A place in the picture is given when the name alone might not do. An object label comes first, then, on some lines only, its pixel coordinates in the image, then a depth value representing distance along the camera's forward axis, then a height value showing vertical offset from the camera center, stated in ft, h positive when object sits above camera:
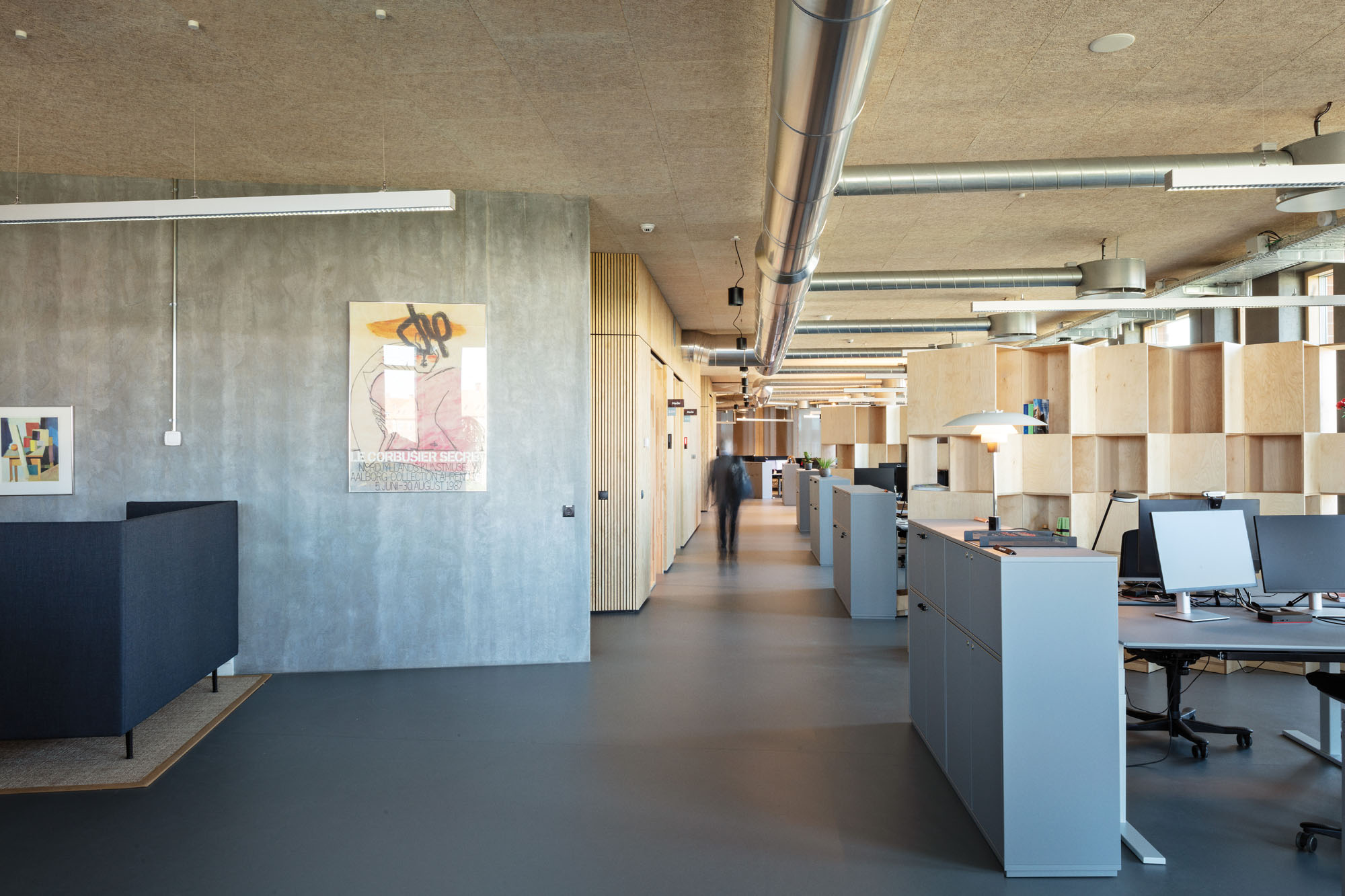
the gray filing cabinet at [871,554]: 26.23 -3.52
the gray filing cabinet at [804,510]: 52.21 -4.09
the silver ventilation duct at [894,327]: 39.81 +6.17
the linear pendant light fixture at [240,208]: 13.41 +4.19
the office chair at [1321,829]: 10.62 -5.18
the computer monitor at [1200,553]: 12.78 -1.74
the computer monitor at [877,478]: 31.53 -1.20
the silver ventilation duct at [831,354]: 50.75 +6.19
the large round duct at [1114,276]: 26.02 +5.67
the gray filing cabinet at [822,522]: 37.47 -3.58
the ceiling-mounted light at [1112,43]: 12.53 +6.49
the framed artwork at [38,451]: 18.71 +0.03
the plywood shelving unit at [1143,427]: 21.70 +0.54
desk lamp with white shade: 17.74 +0.55
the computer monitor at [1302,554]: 13.08 -1.78
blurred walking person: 40.63 -2.18
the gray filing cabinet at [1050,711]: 10.36 -3.51
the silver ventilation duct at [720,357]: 44.73 +5.27
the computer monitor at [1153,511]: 15.10 -1.33
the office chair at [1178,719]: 14.35 -5.20
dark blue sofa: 13.98 -3.13
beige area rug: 13.23 -5.49
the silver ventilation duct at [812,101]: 8.11 +4.33
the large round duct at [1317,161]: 15.23 +5.54
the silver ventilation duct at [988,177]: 16.78 +5.77
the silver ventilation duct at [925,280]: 29.35 +6.25
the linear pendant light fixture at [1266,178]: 12.34 +4.26
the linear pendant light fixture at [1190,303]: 20.16 +3.74
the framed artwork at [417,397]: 19.71 +1.33
